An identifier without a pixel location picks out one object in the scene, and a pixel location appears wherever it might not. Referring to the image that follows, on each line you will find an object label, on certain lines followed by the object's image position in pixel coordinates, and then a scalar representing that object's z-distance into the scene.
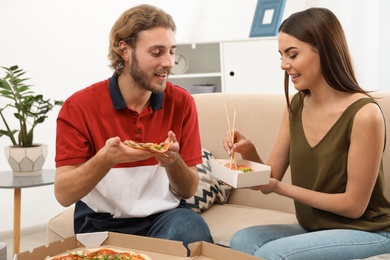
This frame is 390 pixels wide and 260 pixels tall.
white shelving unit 4.06
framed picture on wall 4.04
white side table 2.98
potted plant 3.12
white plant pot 3.12
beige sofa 2.50
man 2.02
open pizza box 1.48
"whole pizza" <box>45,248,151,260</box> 1.46
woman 1.81
